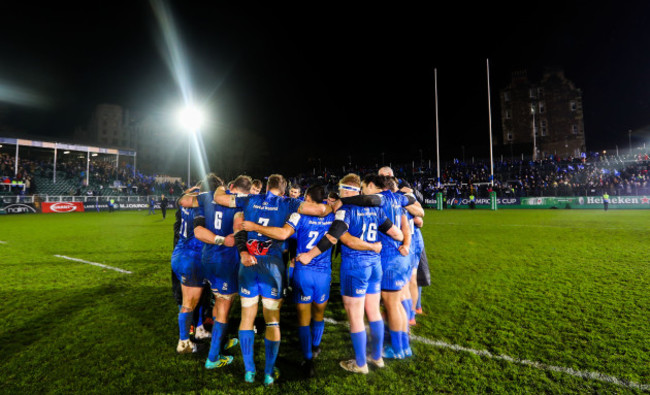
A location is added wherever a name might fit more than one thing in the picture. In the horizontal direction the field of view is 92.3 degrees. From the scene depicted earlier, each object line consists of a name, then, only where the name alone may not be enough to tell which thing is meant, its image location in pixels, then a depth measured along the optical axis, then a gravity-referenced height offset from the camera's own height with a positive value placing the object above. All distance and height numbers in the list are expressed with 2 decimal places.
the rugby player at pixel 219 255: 3.64 -0.56
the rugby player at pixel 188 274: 4.02 -0.84
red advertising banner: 29.72 +0.32
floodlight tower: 30.16 +9.61
